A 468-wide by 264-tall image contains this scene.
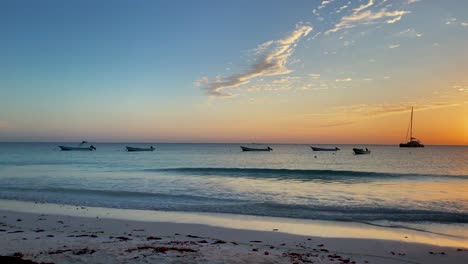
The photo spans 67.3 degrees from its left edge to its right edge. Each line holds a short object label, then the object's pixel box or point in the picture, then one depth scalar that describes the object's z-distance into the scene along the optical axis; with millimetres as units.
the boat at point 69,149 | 122581
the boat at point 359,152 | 110850
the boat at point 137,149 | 127062
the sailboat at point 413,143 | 153550
